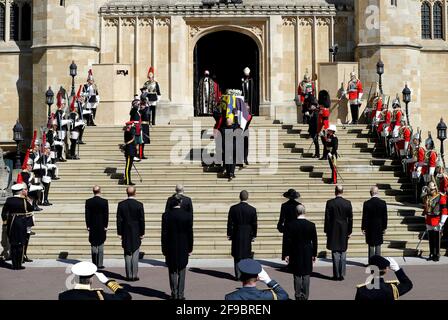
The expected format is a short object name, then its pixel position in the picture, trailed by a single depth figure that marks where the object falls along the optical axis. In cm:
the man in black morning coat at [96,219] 1341
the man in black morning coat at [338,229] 1241
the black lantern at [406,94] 2422
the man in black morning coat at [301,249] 1002
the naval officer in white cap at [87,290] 573
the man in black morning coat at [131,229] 1252
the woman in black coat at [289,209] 1258
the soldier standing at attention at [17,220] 1367
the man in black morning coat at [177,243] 1057
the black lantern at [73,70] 2562
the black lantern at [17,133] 2111
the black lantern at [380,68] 2572
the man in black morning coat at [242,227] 1220
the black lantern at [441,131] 2112
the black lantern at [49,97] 2373
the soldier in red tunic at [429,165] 1781
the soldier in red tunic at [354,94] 2528
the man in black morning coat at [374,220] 1312
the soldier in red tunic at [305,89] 2528
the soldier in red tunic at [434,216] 1452
